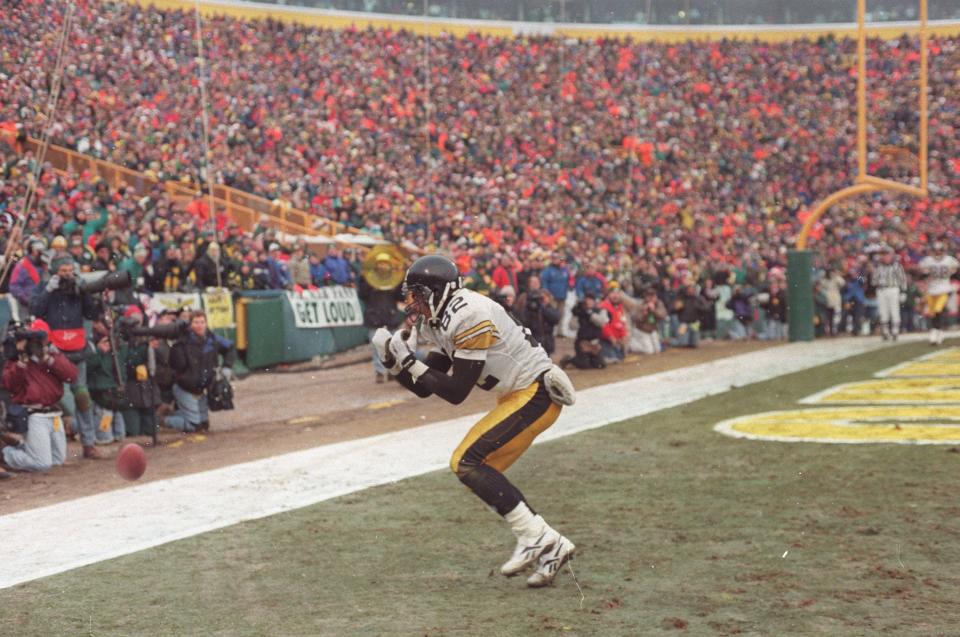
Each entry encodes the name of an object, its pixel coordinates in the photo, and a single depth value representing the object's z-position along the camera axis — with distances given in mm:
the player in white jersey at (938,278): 18562
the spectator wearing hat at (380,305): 16328
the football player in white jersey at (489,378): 5664
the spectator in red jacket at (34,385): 9680
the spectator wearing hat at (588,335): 17172
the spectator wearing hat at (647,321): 19594
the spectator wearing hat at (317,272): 18297
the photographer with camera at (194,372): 11781
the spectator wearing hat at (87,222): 14586
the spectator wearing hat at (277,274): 17781
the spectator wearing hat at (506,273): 19047
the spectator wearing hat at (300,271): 17969
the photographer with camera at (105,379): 10883
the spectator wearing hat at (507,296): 14223
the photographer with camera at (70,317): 10375
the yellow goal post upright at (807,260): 21906
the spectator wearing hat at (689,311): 21234
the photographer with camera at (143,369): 11055
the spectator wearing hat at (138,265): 14477
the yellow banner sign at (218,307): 15805
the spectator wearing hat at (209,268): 15844
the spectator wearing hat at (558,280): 20297
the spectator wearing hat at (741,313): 22922
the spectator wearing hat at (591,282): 19312
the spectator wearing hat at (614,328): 18000
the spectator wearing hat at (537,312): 16594
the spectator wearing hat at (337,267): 18628
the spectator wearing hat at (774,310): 22656
